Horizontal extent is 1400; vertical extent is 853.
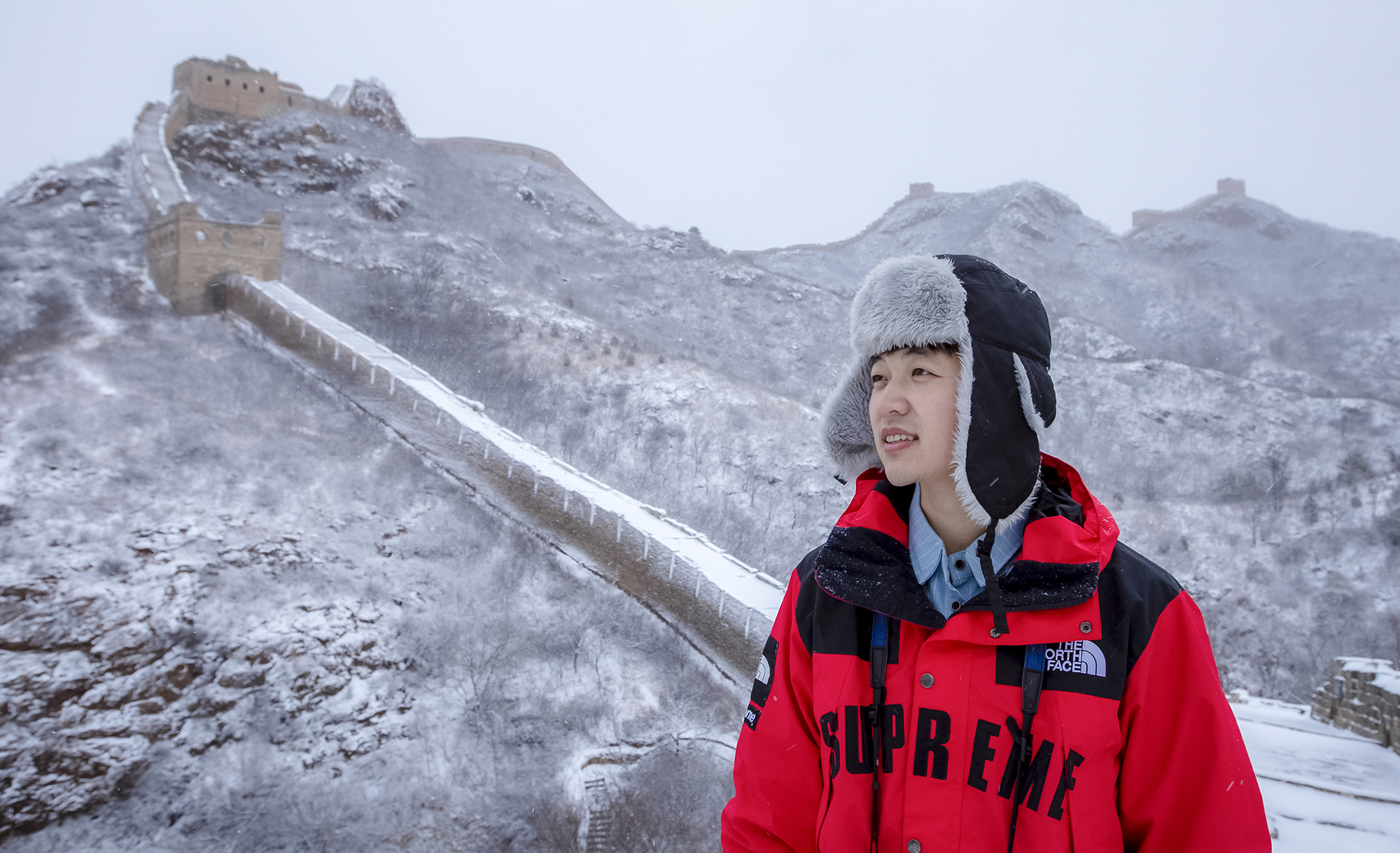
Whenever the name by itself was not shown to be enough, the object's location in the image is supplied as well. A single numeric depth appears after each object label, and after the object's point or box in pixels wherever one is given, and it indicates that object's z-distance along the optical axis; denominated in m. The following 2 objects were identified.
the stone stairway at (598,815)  7.72
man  1.78
